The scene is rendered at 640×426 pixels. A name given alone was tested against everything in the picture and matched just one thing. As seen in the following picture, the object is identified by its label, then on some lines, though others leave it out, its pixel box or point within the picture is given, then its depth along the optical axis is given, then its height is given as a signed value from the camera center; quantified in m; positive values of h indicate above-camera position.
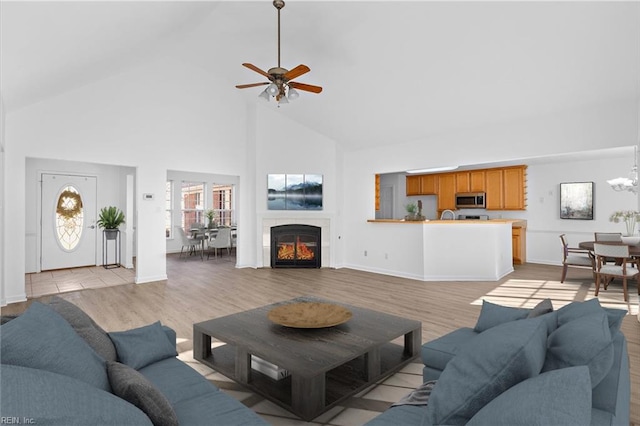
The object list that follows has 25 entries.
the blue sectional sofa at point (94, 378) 0.83 -0.56
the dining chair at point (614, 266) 4.72 -0.75
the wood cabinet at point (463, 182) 8.54 +0.82
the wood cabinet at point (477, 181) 8.32 +0.83
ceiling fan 3.78 +1.55
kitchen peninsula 6.04 -0.64
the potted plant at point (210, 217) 9.90 -0.05
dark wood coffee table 2.08 -0.90
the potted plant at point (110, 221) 7.26 -0.11
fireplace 7.56 -0.67
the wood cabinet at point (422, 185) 9.13 +0.82
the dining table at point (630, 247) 4.79 -0.51
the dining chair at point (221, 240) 9.01 -0.65
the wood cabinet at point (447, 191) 8.78 +0.61
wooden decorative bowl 2.57 -0.80
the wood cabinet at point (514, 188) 7.92 +0.62
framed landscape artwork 7.59 +0.51
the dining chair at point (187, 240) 9.07 -0.66
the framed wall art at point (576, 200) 7.35 +0.30
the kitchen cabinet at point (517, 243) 7.80 -0.66
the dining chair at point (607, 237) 5.84 -0.40
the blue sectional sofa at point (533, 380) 0.94 -0.53
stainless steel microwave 8.33 +0.35
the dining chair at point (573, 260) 5.65 -0.77
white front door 7.00 -0.11
